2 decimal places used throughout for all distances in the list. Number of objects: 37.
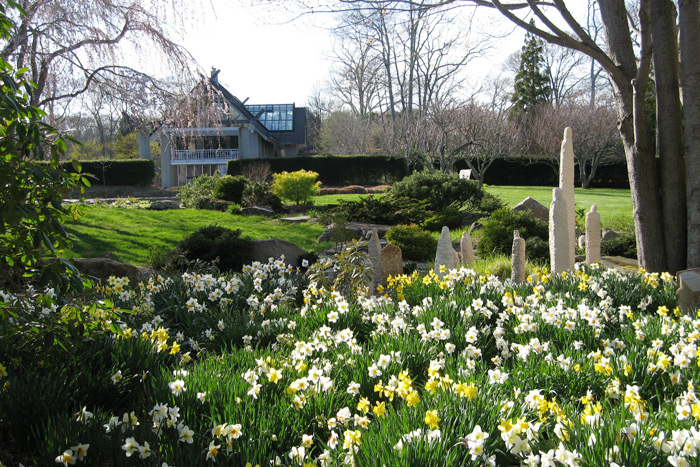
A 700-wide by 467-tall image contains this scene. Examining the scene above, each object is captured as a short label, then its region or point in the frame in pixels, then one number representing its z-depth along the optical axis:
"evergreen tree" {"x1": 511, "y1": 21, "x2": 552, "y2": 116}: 38.59
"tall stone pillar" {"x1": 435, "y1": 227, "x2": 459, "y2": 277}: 6.93
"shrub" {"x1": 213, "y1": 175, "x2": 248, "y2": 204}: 18.45
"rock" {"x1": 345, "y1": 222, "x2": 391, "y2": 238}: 11.83
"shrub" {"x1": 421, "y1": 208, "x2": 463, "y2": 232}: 13.04
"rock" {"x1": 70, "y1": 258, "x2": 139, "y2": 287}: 6.75
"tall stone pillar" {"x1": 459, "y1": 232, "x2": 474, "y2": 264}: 7.83
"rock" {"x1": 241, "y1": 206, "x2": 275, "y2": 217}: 15.92
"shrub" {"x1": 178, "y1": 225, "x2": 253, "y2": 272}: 8.02
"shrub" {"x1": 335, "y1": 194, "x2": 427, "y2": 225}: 13.69
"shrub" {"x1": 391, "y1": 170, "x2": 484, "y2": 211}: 14.88
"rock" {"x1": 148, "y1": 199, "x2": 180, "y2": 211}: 17.67
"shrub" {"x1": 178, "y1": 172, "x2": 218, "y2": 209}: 18.11
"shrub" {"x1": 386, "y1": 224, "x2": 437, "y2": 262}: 9.78
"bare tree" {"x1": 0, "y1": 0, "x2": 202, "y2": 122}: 10.12
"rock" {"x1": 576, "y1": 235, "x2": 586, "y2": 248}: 9.79
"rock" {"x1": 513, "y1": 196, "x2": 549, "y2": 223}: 12.77
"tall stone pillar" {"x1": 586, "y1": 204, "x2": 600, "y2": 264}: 6.98
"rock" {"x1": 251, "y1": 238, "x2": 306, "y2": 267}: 8.34
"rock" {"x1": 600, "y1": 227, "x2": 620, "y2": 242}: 10.88
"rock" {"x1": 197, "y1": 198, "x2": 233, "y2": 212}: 17.41
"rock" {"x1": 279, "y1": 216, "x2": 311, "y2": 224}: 14.55
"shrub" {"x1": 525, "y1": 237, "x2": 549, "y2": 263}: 9.23
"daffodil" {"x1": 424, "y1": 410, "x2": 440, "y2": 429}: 2.18
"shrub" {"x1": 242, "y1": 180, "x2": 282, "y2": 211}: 17.34
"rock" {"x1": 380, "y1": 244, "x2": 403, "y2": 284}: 7.13
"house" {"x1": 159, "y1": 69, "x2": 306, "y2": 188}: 36.91
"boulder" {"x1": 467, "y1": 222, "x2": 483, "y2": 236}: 12.26
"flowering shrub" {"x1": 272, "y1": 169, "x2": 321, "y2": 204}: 19.05
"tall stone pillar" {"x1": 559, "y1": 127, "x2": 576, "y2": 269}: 6.50
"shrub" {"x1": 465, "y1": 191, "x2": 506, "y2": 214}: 15.18
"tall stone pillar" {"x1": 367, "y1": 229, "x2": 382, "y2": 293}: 6.73
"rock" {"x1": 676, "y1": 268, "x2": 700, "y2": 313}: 4.37
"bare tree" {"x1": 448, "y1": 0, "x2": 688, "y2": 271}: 5.98
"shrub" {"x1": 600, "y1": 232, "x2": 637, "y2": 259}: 9.59
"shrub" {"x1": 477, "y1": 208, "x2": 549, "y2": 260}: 9.84
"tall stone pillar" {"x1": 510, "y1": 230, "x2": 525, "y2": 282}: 6.21
